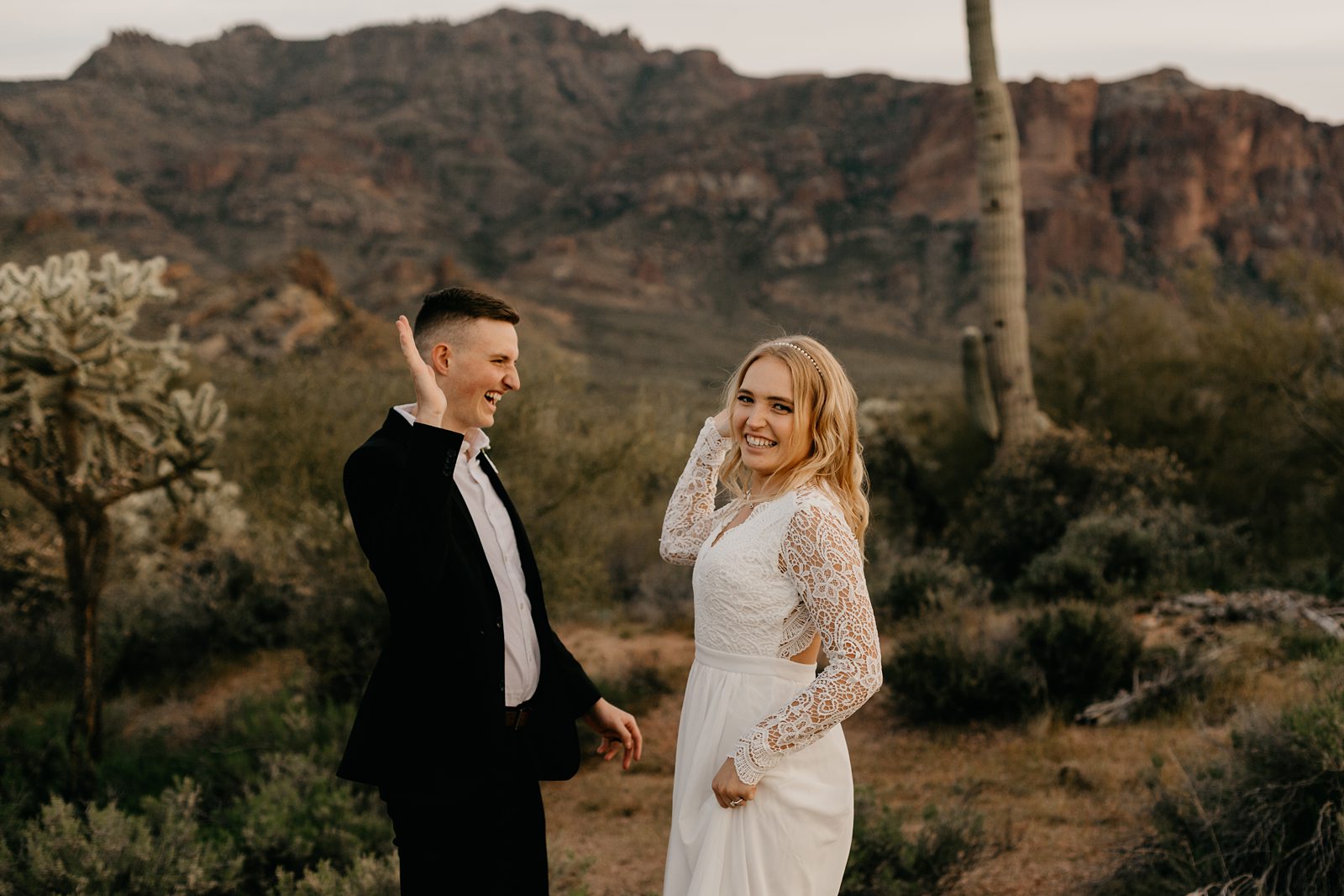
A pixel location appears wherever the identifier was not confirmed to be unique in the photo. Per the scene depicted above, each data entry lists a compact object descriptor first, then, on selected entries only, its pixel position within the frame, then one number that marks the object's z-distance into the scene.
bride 2.48
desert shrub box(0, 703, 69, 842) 5.75
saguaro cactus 11.66
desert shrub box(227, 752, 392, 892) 4.97
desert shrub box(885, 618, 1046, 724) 7.18
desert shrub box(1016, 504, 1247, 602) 9.20
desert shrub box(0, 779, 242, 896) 4.29
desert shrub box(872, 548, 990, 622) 9.29
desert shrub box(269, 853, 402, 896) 4.24
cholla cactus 6.79
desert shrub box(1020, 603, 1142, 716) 7.18
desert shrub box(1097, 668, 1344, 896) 3.90
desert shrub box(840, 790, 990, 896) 4.54
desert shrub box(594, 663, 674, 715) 8.29
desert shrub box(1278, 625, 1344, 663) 6.90
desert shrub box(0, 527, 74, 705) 9.51
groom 2.68
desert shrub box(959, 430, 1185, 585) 10.73
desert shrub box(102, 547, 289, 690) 10.16
